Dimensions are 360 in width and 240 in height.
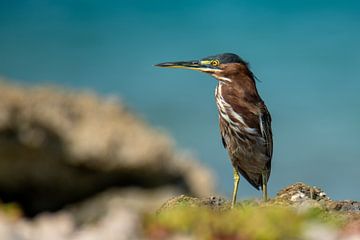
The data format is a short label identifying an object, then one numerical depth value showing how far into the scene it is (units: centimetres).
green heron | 1440
